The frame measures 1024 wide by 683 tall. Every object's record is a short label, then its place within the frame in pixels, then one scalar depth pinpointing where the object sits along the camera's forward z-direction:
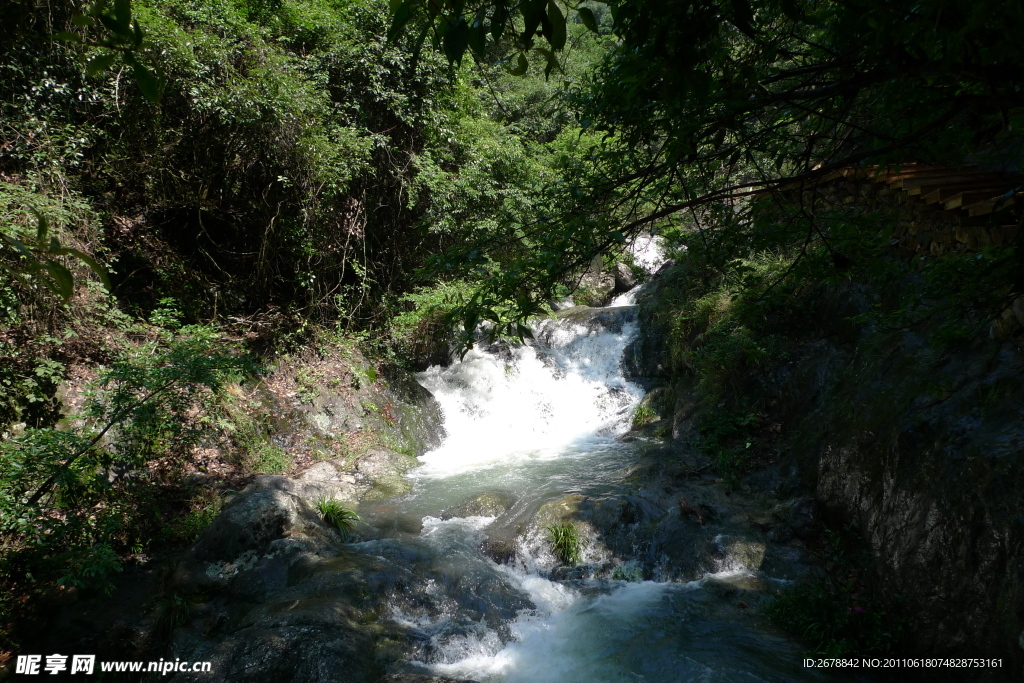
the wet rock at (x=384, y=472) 7.43
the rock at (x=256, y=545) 4.98
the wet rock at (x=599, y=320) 11.74
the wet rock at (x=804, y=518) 5.15
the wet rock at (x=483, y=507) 6.57
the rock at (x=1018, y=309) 3.67
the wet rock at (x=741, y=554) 5.10
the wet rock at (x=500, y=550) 5.58
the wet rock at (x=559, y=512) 5.85
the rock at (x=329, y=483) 6.74
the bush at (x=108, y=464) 4.20
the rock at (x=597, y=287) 14.12
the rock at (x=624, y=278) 14.40
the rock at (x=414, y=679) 3.82
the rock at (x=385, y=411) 8.48
